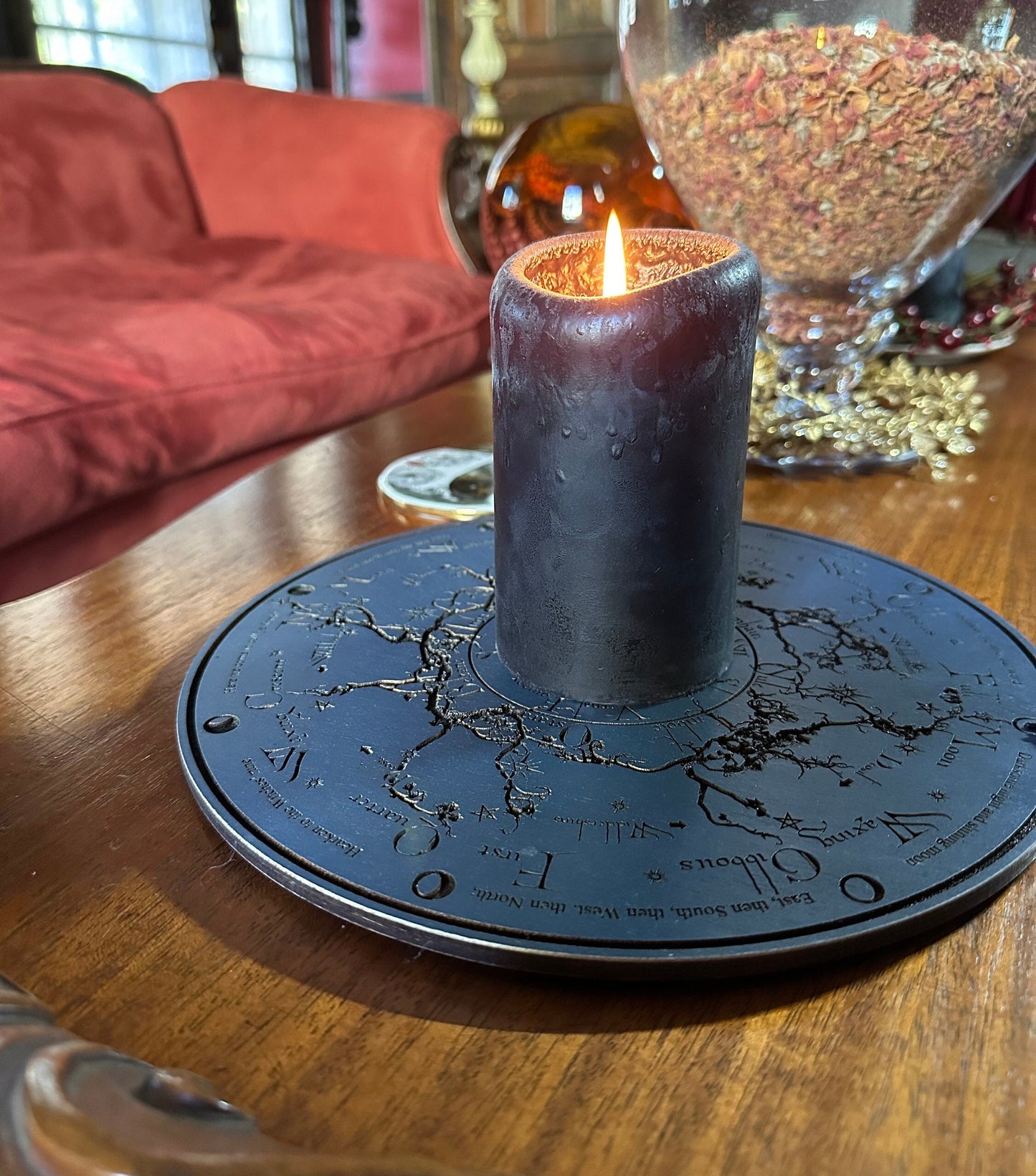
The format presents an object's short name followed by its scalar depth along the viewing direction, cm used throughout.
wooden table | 26
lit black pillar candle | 37
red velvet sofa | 117
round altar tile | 31
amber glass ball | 89
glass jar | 68
